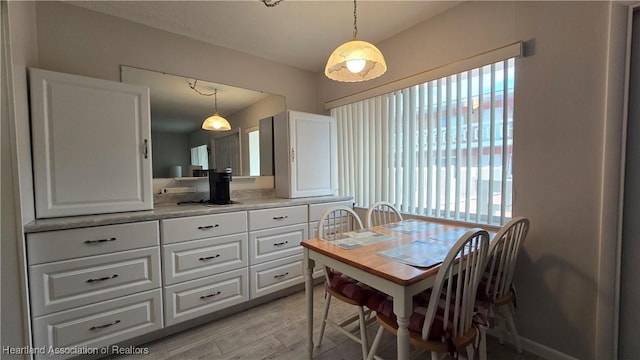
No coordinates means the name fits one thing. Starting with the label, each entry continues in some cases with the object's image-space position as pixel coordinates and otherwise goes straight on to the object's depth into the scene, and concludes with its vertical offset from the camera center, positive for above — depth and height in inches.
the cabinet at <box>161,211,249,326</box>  70.3 -27.9
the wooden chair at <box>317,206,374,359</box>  56.5 -29.1
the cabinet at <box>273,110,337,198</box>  104.7 +7.7
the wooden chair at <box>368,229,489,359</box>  40.0 -25.1
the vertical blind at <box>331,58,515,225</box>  70.4 +8.2
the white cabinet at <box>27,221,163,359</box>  55.1 -26.9
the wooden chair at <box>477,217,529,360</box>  51.6 -23.9
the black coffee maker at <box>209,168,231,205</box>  89.7 -5.3
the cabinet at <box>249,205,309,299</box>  85.4 -27.5
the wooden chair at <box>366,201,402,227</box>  82.2 -16.2
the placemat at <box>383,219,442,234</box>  72.7 -17.4
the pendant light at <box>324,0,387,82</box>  54.3 +25.4
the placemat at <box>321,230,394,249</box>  59.9 -17.6
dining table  41.0 -17.6
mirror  86.6 +18.3
